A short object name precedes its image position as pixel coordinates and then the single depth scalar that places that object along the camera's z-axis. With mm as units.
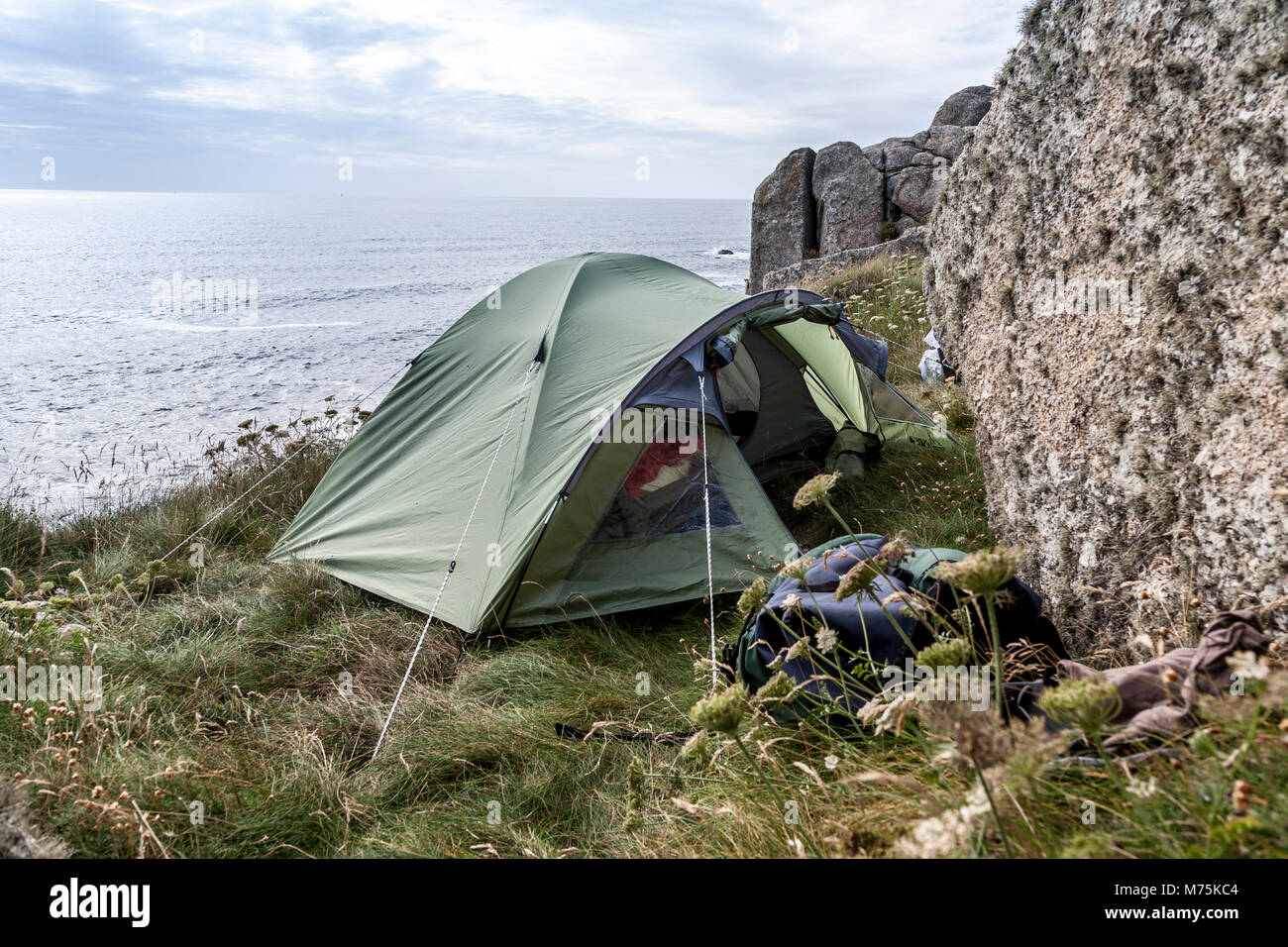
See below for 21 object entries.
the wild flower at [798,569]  2471
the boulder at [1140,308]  2262
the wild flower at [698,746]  2002
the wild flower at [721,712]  1664
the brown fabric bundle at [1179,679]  1810
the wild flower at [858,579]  2141
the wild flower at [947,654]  1751
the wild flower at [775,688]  2193
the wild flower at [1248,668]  1285
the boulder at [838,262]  14266
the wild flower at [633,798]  2197
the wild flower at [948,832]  1338
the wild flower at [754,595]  2434
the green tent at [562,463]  4605
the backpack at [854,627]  2713
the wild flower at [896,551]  2479
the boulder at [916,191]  16000
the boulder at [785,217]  16875
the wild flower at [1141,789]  1428
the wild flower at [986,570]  1549
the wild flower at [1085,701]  1262
